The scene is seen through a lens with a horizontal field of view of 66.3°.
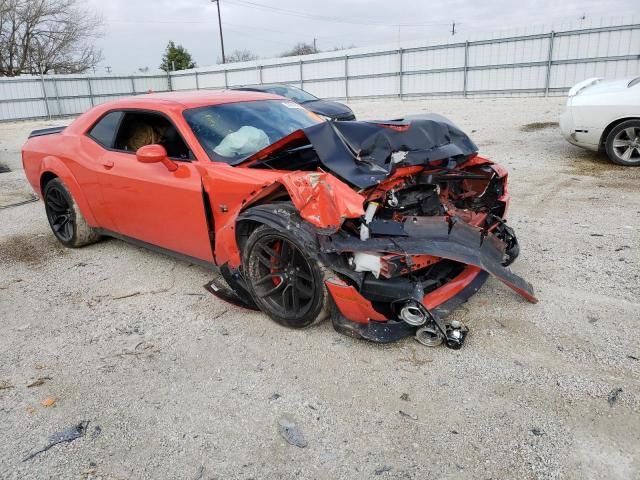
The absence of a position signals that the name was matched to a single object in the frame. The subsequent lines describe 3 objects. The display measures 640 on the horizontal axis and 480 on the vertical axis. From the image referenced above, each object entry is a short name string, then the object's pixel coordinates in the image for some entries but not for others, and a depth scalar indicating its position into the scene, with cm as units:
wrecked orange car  286
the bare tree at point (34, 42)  3678
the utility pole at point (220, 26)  4974
